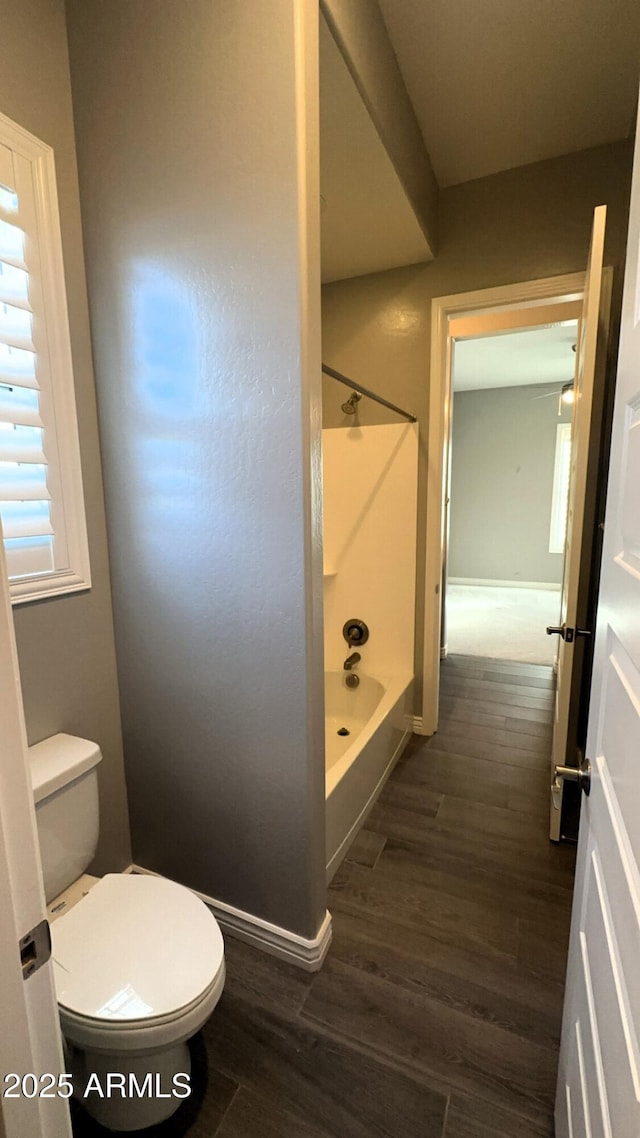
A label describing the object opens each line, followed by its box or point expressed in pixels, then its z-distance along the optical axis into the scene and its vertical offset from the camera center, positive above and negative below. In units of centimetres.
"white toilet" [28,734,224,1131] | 97 -103
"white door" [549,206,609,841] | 162 -4
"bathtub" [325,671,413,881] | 182 -118
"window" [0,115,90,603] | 122 +32
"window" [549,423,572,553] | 614 +10
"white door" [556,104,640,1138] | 57 -49
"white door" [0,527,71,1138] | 51 -46
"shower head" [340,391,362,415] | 266 +54
